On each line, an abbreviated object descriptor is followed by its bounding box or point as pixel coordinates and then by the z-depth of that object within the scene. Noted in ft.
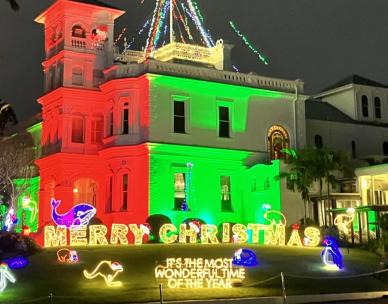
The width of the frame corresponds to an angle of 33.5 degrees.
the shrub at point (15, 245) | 92.99
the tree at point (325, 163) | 128.98
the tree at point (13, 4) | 81.40
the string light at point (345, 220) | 121.69
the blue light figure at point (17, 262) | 83.25
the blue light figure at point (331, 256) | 96.32
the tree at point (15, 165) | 148.56
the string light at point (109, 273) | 75.56
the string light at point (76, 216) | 113.09
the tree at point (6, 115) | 164.29
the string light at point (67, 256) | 87.86
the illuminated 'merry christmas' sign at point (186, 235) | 109.60
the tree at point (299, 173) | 128.67
